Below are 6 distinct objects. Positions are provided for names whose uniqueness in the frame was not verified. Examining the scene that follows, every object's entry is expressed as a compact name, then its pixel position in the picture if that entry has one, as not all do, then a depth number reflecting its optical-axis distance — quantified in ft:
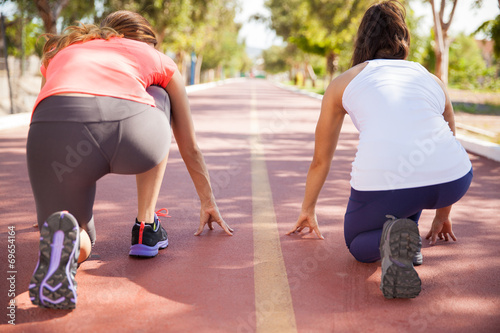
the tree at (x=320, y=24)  110.42
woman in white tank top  9.11
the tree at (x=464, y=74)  163.84
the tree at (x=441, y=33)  53.21
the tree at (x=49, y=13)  58.75
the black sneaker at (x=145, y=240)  11.16
